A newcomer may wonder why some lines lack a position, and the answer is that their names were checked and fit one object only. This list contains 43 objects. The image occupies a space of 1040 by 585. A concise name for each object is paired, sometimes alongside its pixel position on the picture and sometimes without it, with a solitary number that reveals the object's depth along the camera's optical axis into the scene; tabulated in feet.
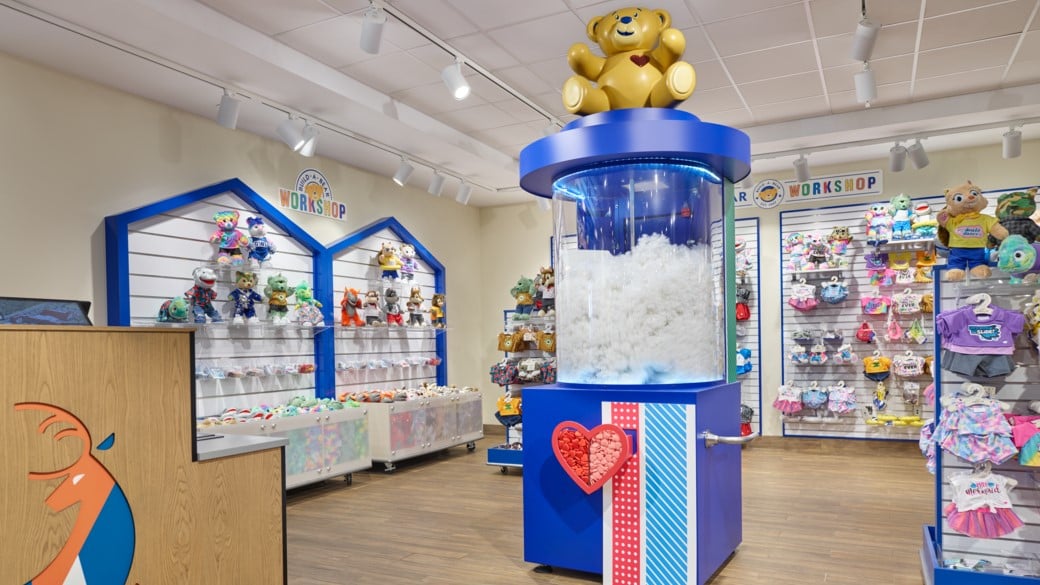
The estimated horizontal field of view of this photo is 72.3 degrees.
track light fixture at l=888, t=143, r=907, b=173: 20.63
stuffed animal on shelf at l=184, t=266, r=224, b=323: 17.03
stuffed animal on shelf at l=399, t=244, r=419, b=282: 24.93
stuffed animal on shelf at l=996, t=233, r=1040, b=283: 9.96
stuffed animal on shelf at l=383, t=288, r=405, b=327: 23.69
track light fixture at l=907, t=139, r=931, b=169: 20.11
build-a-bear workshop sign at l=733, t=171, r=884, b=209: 23.77
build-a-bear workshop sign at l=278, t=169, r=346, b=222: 20.74
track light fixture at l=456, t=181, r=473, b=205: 24.26
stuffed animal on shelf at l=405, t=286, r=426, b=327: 24.70
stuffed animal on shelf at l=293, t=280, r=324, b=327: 20.02
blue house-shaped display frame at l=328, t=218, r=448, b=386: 22.48
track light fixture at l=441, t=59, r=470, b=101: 14.78
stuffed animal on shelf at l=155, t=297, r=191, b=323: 16.20
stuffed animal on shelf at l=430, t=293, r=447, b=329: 26.18
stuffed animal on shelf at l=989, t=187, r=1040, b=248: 11.05
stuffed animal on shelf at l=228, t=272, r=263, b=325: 18.29
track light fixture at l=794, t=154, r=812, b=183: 21.95
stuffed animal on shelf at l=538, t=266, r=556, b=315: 21.42
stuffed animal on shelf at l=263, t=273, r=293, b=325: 19.09
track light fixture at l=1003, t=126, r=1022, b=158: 19.26
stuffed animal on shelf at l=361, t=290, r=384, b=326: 22.61
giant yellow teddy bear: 11.29
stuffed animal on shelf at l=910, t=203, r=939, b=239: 21.71
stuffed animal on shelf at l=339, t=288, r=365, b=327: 22.08
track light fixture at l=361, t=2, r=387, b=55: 12.67
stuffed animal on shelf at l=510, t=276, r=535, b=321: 22.22
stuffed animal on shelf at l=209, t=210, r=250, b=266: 17.81
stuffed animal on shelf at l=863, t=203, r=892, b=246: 22.39
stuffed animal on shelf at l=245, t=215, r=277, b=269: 18.58
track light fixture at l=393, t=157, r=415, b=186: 21.31
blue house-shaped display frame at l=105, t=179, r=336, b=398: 15.46
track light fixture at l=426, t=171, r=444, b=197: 22.71
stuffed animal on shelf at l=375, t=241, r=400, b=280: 23.84
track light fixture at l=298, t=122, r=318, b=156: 17.40
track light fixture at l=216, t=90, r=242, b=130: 15.51
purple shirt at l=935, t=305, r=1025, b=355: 10.14
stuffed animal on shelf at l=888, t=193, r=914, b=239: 22.10
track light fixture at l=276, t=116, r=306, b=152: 17.07
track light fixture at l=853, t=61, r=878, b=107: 15.47
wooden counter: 6.72
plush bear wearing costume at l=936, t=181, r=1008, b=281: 10.91
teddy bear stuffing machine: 10.69
